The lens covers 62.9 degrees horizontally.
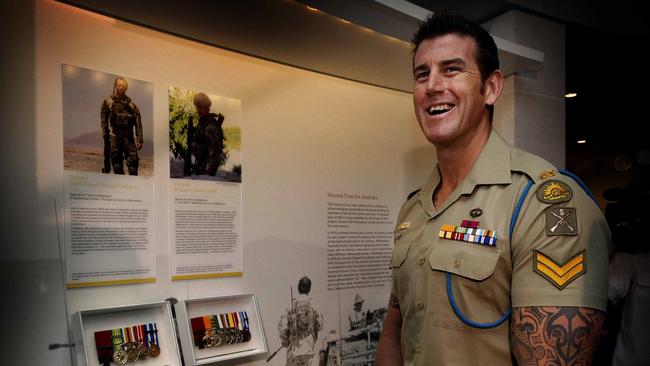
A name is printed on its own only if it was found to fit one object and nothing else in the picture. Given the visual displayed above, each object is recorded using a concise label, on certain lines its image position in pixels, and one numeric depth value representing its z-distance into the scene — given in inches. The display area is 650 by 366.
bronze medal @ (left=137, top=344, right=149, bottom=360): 63.1
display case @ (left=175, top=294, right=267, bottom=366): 68.7
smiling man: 50.9
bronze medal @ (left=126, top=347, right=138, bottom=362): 62.0
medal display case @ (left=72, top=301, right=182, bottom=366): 60.4
